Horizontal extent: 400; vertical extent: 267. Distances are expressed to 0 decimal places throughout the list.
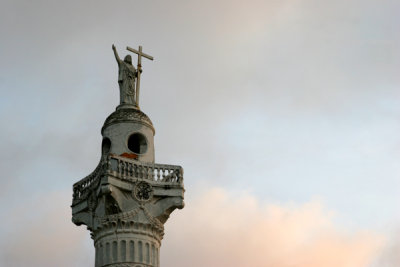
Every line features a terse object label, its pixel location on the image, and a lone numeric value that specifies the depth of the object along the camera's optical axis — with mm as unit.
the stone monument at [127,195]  35656
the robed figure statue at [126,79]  40344
